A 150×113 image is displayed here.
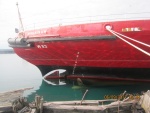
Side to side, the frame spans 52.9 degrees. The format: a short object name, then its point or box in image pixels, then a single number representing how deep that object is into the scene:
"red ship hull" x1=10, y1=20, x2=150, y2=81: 5.98
